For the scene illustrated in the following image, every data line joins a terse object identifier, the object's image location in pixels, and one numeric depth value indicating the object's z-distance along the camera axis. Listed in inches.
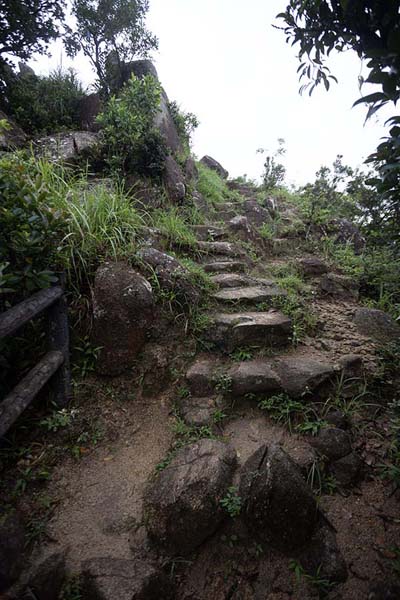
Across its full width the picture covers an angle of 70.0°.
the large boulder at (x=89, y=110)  217.9
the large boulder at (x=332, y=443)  77.4
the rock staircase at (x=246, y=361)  92.5
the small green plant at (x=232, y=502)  66.3
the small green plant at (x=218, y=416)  89.5
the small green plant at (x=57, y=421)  82.4
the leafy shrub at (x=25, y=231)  73.9
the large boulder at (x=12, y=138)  158.9
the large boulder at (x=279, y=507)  64.3
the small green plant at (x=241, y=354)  104.3
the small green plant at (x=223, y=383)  94.6
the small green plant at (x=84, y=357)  97.0
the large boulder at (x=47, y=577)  54.4
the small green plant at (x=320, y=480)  72.0
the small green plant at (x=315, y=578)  58.4
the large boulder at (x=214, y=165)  360.5
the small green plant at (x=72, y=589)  55.1
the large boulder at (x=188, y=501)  65.7
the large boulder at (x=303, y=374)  90.0
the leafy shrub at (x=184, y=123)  266.2
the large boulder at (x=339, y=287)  151.5
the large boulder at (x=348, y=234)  206.4
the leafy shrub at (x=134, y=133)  178.9
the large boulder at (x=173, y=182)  197.3
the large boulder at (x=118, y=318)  96.9
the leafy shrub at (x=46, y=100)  202.5
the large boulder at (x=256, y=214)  237.8
